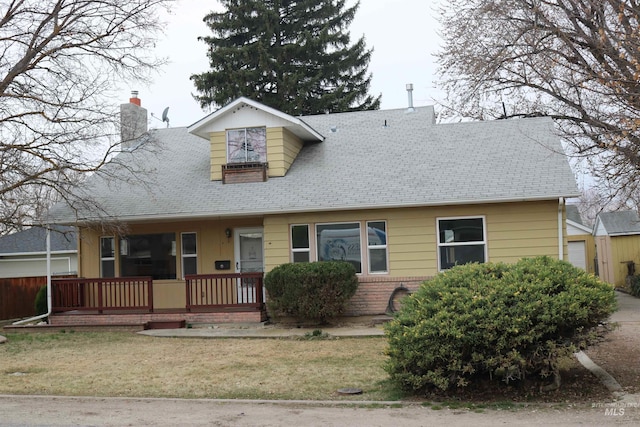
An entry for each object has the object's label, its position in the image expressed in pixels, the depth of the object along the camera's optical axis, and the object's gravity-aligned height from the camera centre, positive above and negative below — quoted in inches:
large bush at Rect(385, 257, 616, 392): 322.7 -37.4
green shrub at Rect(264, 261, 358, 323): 611.5 -29.0
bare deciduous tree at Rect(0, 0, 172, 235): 620.7 +154.9
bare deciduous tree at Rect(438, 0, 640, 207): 399.9 +164.1
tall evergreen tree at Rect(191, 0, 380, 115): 1429.6 +425.7
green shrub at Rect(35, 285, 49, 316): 780.0 -41.9
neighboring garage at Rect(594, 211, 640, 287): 1066.7 -4.4
